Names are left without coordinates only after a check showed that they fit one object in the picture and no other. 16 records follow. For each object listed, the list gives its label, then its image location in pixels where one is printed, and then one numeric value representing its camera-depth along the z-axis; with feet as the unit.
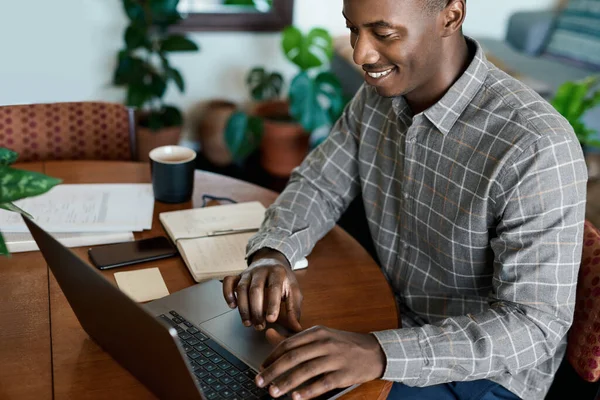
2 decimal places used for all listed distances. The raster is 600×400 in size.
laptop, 2.38
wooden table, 2.94
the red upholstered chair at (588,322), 3.63
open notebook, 3.93
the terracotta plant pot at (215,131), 11.18
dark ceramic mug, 4.59
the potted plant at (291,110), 10.05
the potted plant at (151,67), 10.02
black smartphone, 3.90
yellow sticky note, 3.61
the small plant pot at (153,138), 10.60
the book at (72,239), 3.99
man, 3.26
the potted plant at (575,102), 7.94
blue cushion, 13.37
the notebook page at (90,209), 4.24
